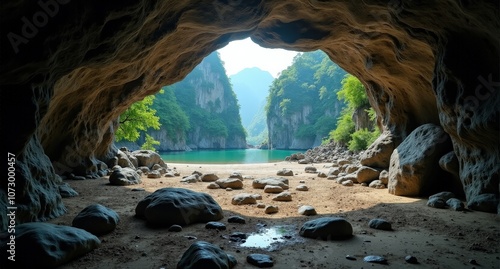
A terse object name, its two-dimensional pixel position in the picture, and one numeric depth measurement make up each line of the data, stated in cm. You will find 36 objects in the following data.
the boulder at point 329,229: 467
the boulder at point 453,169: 750
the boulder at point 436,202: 679
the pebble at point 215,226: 521
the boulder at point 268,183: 1024
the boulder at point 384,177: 998
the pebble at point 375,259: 372
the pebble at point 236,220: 570
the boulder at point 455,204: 637
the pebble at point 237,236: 464
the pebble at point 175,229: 505
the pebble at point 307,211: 643
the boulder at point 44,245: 334
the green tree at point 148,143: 2447
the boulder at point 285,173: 1467
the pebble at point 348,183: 1063
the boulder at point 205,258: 322
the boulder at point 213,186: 1014
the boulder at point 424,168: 816
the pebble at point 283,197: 809
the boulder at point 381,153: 1106
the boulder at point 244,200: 758
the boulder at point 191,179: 1178
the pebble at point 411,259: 372
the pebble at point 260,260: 359
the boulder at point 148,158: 1641
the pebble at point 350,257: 380
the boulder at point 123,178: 1034
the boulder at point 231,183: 1030
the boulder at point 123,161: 1468
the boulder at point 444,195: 727
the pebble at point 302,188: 998
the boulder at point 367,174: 1072
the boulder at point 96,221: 484
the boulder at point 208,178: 1222
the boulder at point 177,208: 538
